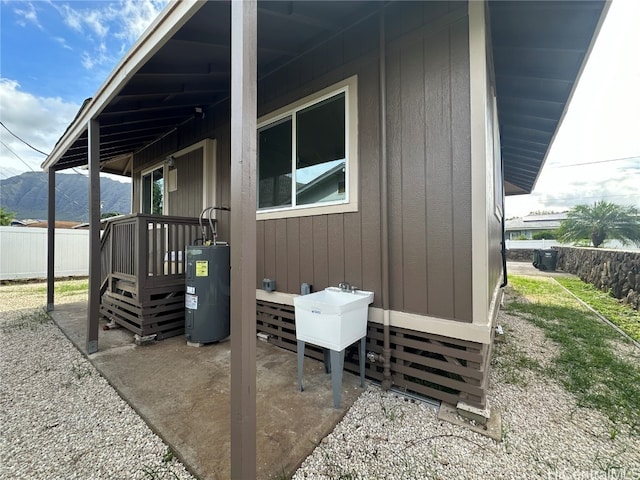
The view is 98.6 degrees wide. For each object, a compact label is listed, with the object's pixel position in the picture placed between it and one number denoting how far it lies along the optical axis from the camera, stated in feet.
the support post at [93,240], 9.94
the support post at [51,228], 15.72
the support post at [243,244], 4.08
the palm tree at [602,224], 40.63
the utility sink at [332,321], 6.63
